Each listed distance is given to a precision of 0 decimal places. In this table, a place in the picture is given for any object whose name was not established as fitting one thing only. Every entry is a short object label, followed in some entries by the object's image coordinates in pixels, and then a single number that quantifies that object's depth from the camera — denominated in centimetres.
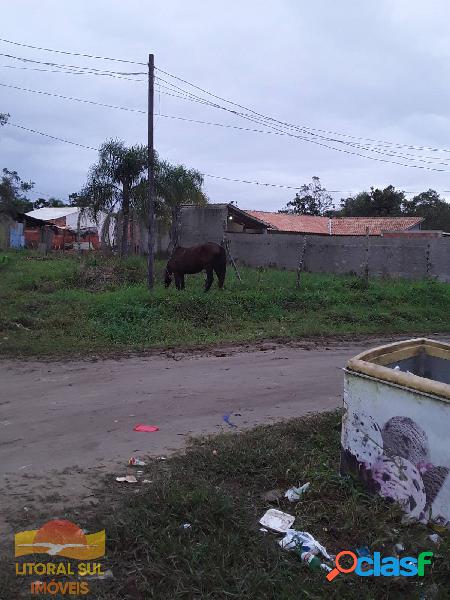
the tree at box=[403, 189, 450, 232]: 4497
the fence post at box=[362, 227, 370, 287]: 1611
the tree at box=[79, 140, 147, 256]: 1861
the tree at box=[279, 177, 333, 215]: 5123
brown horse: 1449
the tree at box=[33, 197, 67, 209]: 6256
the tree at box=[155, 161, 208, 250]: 1975
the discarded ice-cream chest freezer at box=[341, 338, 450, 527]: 335
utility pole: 1453
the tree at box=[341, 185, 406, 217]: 4409
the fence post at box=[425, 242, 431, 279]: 1842
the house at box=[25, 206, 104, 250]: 3524
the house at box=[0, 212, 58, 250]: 3166
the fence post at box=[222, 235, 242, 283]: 1624
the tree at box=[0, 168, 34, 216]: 2544
